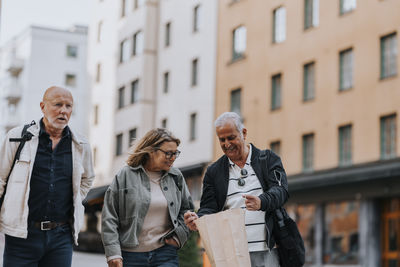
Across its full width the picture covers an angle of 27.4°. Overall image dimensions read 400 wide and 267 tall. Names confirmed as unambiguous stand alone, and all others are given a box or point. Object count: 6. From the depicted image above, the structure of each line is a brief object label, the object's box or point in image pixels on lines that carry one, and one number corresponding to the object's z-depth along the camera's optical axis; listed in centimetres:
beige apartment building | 2894
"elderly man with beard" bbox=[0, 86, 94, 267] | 586
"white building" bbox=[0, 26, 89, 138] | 7494
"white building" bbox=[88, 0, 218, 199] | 4003
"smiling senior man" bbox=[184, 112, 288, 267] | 595
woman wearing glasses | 616
